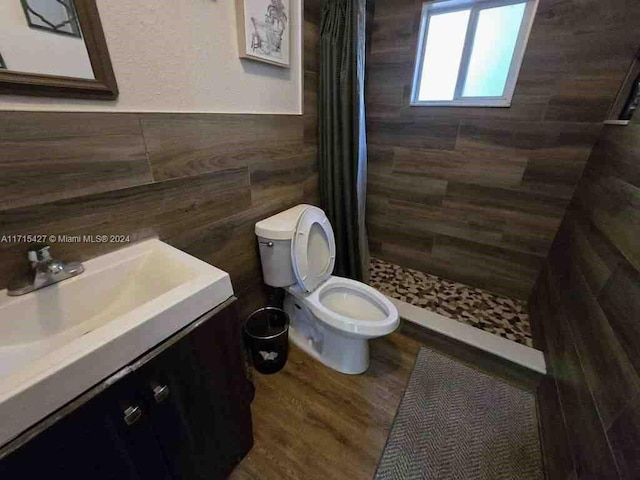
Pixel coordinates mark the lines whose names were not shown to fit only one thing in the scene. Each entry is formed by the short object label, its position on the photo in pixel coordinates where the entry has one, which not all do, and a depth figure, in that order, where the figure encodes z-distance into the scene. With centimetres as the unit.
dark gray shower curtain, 144
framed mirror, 63
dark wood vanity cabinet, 52
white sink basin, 48
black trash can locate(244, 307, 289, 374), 140
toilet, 133
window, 160
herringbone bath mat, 111
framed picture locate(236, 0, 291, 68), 106
